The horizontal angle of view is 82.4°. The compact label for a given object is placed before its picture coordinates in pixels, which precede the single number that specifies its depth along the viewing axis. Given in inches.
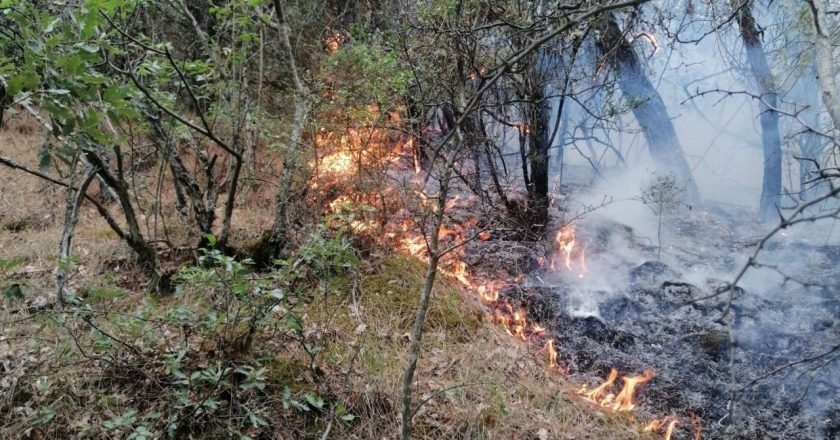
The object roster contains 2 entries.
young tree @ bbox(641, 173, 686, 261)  247.4
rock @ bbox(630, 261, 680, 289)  218.5
